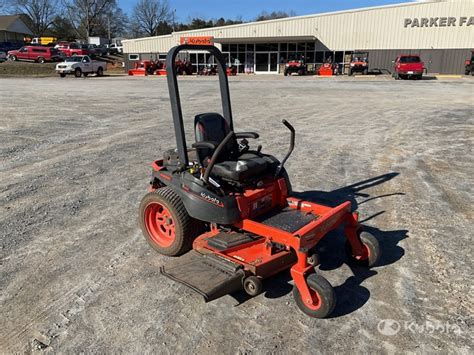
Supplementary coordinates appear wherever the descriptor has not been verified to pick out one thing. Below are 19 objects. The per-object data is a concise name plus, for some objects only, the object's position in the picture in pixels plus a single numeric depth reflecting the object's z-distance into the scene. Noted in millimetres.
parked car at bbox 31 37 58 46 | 67812
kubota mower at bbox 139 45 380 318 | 3375
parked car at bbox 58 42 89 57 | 52731
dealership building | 35312
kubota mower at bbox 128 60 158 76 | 37594
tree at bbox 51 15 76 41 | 85375
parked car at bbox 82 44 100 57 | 58062
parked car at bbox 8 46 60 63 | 45781
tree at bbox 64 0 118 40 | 79312
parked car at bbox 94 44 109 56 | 62906
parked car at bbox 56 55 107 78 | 33250
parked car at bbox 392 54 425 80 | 29234
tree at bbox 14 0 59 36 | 86062
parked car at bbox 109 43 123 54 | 69188
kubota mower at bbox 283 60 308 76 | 36469
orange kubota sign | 40375
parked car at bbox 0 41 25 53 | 58662
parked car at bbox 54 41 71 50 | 54891
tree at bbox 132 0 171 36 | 94312
